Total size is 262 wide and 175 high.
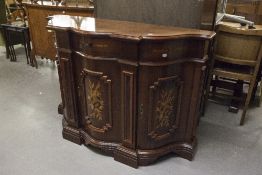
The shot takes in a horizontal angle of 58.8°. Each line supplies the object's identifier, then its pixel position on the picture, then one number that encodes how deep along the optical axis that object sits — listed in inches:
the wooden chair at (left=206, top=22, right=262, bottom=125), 76.0
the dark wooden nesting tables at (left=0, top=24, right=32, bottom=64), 134.0
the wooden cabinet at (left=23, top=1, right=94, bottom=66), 108.6
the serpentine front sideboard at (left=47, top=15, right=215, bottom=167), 55.6
